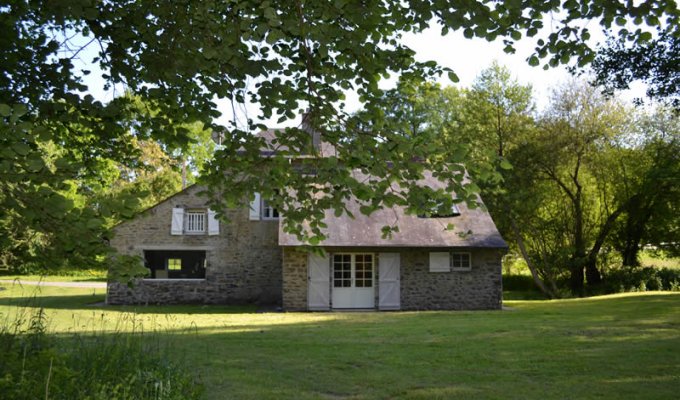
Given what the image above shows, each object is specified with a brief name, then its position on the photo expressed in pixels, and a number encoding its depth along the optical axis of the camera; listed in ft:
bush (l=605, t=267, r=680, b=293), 81.00
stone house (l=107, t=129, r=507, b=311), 63.36
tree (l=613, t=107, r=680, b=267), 82.43
